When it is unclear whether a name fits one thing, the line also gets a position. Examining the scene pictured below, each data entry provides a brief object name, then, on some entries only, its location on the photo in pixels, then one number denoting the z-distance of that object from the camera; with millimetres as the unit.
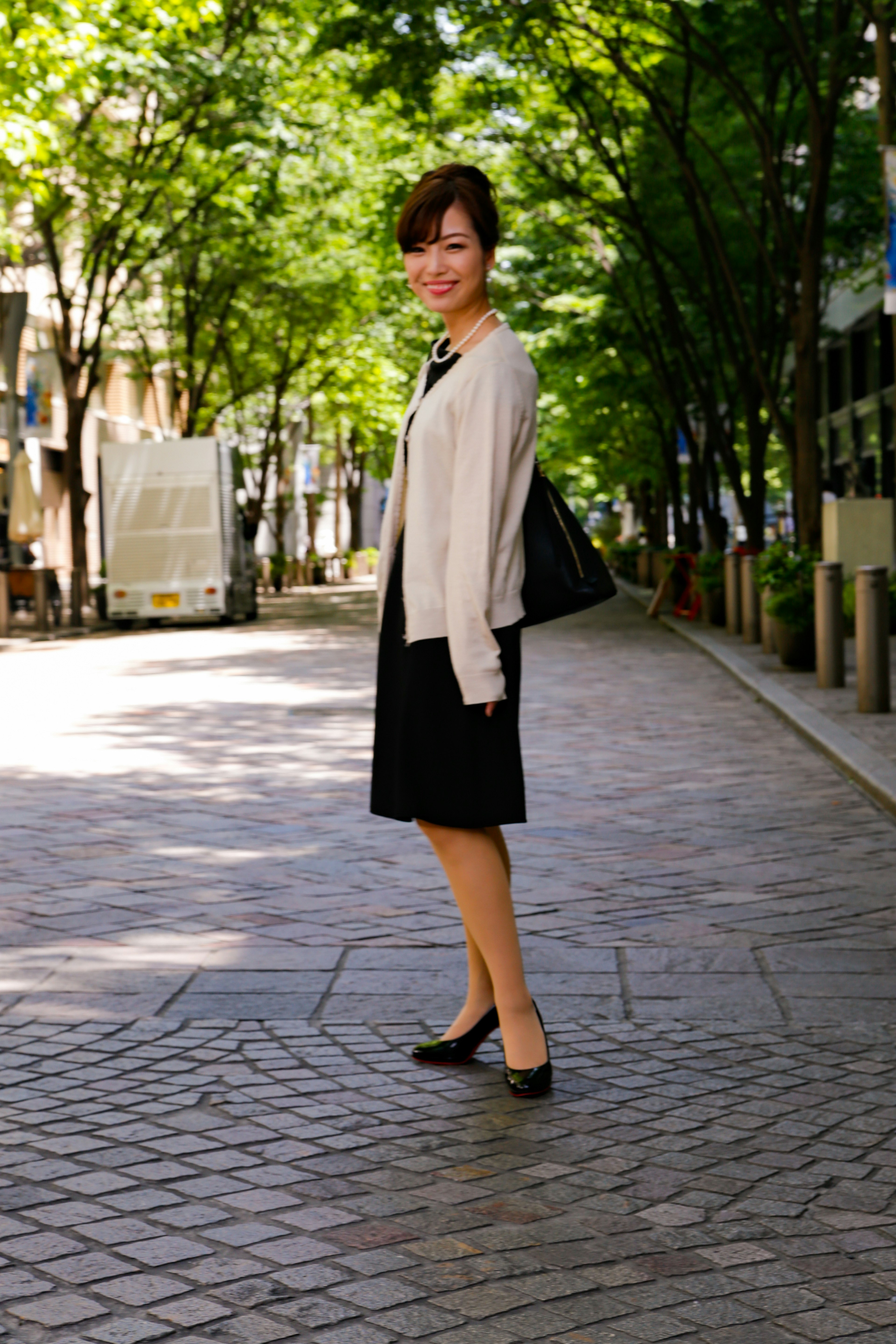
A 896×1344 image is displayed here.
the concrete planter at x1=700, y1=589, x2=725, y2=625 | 22719
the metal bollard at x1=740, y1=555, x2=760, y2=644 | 18641
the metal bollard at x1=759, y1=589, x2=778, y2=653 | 17344
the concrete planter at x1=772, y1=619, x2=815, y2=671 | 15180
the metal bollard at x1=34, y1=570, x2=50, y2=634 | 25516
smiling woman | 3836
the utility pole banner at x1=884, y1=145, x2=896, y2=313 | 11500
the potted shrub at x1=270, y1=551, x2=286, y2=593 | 45031
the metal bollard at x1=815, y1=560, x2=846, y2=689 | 13281
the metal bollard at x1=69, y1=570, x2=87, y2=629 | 27797
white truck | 28328
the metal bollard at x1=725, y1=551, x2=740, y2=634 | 20406
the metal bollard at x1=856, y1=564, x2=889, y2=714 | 11352
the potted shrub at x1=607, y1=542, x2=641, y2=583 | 43781
